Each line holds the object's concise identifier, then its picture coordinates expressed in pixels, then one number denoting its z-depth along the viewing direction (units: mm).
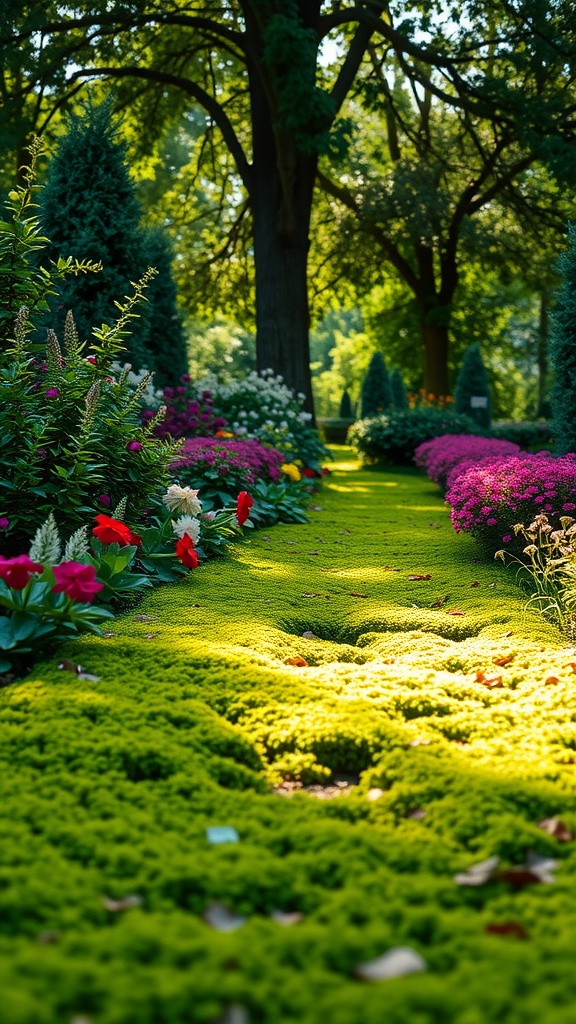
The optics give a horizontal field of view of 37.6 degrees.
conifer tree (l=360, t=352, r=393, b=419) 24812
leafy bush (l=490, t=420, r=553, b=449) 19200
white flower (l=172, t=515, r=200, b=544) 5184
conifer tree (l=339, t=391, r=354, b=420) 36719
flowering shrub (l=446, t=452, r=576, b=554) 6137
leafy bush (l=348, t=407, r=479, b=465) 16109
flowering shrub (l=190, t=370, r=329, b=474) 11289
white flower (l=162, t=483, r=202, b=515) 5441
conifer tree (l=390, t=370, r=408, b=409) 28797
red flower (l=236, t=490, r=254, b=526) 5984
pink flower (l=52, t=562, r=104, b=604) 3324
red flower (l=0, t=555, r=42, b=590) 3250
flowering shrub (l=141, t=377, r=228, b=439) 10219
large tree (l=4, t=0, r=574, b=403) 11195
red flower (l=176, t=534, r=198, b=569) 4949
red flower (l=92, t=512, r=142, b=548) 4129
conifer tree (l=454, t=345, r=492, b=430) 20938
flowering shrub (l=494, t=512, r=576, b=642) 4578
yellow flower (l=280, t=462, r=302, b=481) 9758
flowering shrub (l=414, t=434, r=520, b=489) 9742
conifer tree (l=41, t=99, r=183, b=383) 9242
